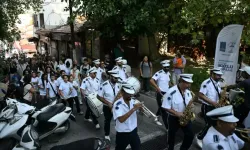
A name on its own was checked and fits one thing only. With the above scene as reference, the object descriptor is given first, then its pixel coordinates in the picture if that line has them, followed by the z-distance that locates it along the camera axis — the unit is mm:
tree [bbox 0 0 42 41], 16062
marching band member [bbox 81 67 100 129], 7686
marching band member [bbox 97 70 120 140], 6383
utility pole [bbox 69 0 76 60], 12209
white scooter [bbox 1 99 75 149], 6285
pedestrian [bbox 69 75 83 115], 8453
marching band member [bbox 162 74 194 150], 5145
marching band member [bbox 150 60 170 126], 7551
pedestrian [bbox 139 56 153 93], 10656
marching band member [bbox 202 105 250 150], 3084
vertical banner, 8570
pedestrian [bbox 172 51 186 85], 10820
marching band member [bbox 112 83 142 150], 4668
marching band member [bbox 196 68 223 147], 5969
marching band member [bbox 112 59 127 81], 8712
